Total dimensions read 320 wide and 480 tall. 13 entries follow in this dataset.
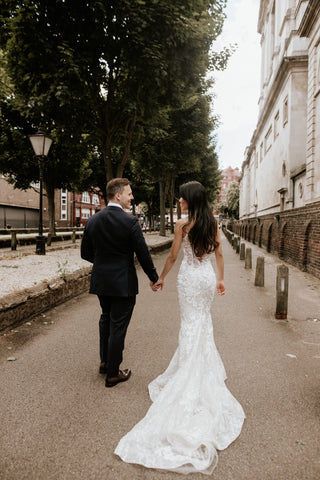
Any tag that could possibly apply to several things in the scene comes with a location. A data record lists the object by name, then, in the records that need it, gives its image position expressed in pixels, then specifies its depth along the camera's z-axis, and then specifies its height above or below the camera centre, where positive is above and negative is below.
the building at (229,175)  133.56 +19.99
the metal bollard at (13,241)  16.02 -1.04
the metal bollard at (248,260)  12.41 -1.43
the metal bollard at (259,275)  8.90 -1.46
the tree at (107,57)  9.59 +5.32
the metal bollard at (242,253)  15.22 -1.43
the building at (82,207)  55.09 +2.50
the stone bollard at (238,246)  18.27 -1.36
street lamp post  12.18 +2.71
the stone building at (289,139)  12.62 +5.79
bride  2.24 -1.40
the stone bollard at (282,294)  5.88 -1.28
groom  3.20 -0.41
